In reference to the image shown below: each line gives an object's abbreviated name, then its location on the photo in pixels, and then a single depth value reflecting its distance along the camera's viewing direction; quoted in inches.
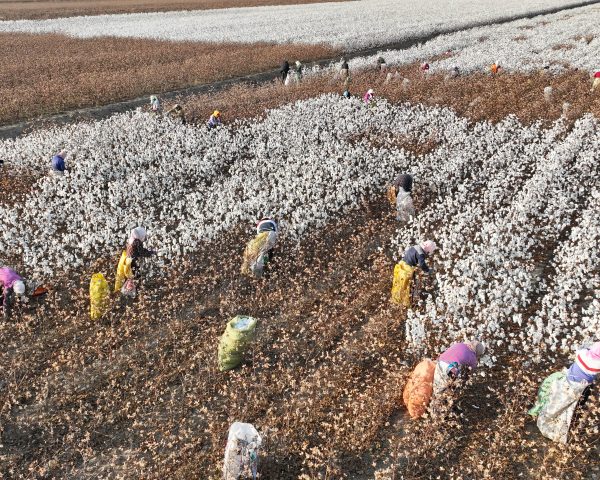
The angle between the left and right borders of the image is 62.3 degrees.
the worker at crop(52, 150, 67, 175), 551.5
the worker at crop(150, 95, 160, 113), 778.8
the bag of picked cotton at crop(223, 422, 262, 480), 219.0
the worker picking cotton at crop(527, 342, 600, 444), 227.3
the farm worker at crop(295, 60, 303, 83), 971.3
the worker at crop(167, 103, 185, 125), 738.8
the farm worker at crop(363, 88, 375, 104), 788.6
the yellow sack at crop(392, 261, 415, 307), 336.2
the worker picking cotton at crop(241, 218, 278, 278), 386.6
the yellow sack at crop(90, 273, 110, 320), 343.9
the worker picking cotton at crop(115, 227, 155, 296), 354.0
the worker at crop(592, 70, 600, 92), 837.8
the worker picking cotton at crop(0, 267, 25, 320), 340.8
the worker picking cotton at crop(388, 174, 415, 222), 466.8
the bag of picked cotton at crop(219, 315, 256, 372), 291.3
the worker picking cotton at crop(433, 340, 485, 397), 249.4
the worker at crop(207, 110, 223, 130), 706.7
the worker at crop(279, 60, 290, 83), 983.0
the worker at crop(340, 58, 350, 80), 879.1
